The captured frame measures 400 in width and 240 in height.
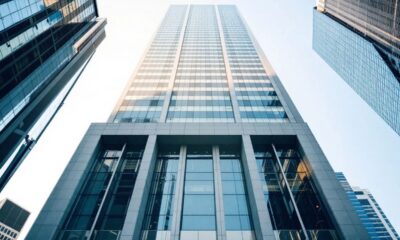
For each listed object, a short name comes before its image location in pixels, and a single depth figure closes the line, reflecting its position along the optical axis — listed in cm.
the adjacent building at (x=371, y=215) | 15800
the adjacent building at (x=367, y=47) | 8506
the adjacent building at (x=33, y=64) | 3375
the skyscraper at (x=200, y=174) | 2688
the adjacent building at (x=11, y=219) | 13562
